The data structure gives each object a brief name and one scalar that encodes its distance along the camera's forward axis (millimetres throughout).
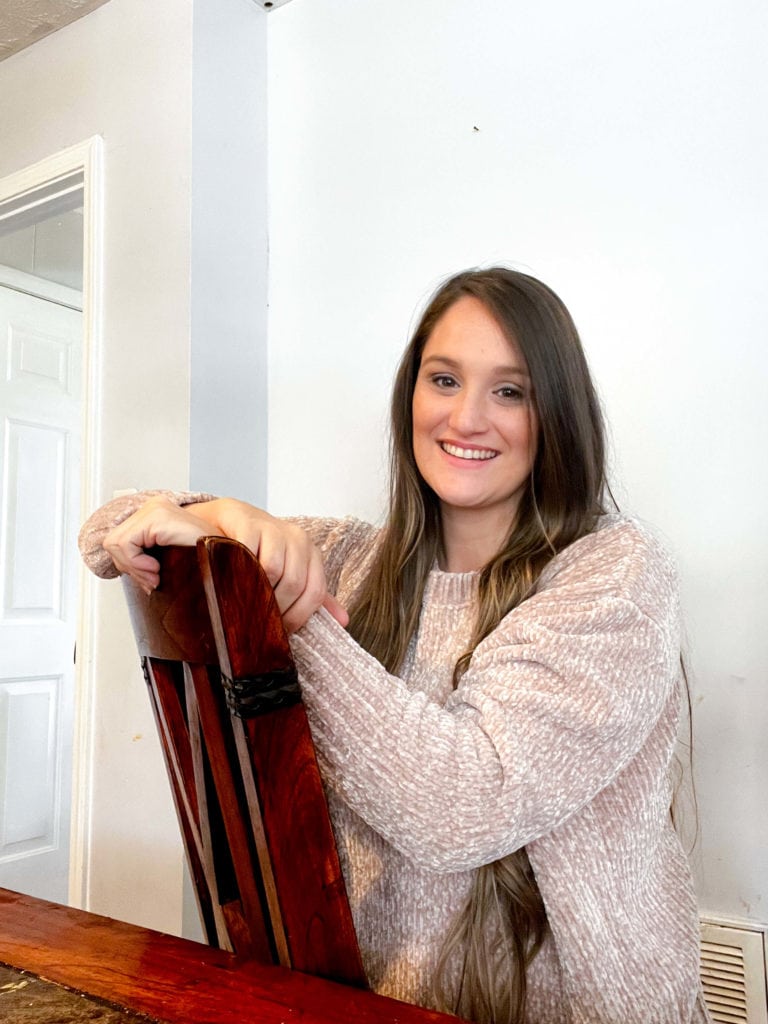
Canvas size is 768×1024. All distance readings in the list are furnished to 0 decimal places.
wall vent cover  1438
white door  3025
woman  783
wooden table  551
